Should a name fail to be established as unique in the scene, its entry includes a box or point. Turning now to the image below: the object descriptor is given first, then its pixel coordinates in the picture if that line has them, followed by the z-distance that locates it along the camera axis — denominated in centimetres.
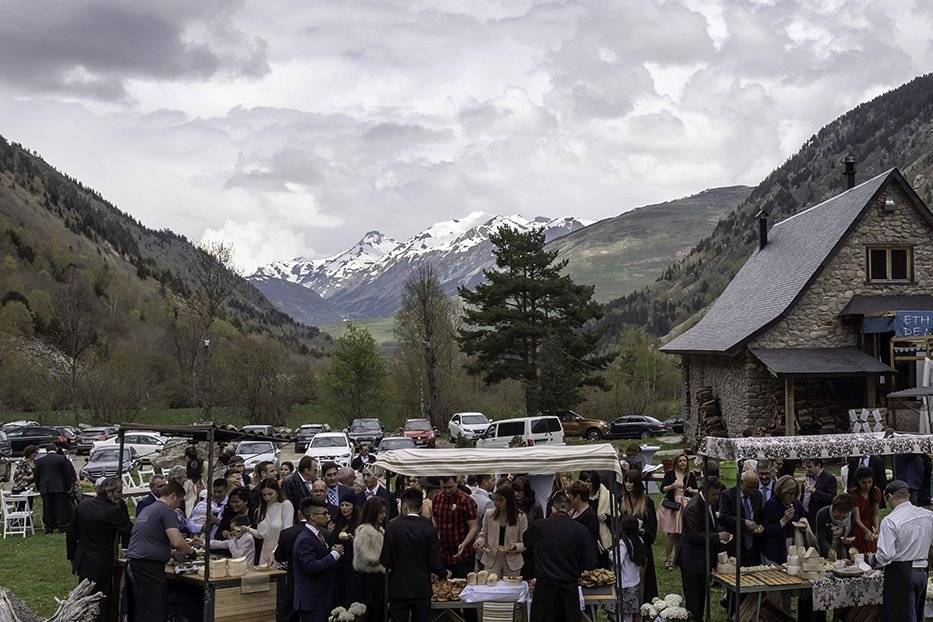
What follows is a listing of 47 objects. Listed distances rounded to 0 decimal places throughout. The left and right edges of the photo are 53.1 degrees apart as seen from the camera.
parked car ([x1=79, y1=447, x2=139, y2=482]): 2691
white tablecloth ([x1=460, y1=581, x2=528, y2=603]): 1029
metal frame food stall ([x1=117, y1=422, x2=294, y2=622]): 1030
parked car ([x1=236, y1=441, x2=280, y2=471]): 2908
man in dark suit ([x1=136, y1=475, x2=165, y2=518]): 1104
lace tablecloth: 1005
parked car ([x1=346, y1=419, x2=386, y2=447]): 3850
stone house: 2872
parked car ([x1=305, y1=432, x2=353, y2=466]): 2972
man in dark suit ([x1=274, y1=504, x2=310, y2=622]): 1020
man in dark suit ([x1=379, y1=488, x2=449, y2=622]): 975
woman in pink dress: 1401
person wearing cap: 935
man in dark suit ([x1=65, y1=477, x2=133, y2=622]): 1110
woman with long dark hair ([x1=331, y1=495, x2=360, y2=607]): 1090
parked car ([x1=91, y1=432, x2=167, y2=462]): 3359
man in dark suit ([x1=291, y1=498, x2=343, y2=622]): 1000
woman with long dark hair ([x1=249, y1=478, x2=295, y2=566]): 1152
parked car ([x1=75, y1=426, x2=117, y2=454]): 4081
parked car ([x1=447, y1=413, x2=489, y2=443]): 4241
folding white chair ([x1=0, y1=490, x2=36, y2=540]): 1953
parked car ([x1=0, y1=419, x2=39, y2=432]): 4406
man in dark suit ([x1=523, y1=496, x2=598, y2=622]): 937
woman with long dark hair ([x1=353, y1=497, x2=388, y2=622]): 1007
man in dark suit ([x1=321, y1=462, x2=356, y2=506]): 1299
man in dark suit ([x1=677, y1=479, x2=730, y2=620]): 1081
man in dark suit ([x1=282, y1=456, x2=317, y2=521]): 1365
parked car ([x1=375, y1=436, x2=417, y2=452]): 3069
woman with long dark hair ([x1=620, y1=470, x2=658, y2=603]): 1134
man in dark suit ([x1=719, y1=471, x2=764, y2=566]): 1113
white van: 3438
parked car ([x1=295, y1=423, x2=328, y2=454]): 3862
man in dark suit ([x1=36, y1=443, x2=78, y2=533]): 1883
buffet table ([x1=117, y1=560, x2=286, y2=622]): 1047
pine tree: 4806
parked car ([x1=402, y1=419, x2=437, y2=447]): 3834
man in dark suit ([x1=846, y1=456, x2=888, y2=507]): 1552
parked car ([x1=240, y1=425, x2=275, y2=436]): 3700
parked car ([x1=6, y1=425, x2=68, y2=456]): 4059
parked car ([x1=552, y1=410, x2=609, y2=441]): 4234
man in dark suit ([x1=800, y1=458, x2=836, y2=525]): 1269
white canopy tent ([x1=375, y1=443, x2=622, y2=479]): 1021
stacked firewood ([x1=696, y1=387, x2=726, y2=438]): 3234
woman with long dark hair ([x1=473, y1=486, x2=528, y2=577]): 1077
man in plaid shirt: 1166
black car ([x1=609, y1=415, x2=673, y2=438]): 4281
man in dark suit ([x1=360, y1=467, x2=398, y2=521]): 1199
